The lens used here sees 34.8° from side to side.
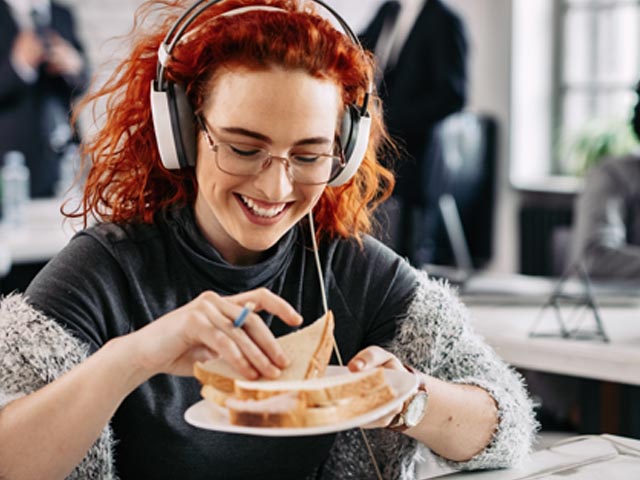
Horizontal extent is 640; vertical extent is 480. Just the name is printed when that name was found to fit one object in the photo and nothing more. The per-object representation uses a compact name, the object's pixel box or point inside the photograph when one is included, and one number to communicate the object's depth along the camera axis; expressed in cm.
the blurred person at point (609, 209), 317
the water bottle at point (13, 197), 363
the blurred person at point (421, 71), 382
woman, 109
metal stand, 198
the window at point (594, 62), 521
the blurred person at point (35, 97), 465
